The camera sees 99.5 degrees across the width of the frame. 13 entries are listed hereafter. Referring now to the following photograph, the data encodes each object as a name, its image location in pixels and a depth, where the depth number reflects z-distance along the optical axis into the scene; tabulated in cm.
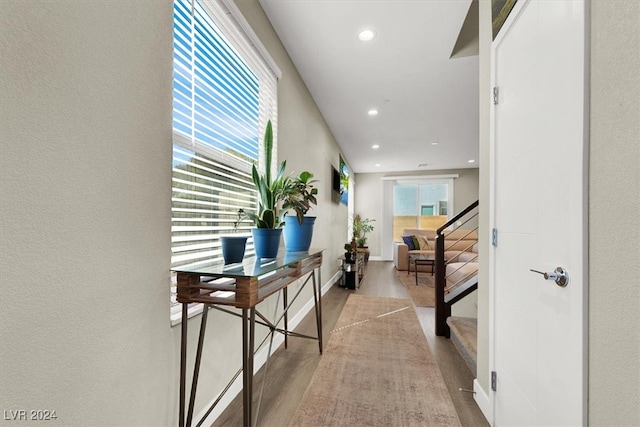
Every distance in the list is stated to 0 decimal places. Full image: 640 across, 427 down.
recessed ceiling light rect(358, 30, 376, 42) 227
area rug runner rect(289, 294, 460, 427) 155
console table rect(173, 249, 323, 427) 113
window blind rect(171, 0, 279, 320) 131
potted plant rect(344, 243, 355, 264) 464
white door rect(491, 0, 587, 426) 89
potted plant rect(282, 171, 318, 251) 174
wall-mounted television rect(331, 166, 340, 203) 476
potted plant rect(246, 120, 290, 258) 153
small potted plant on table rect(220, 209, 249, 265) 136
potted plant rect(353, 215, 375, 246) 738
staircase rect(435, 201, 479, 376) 219
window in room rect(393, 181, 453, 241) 822
